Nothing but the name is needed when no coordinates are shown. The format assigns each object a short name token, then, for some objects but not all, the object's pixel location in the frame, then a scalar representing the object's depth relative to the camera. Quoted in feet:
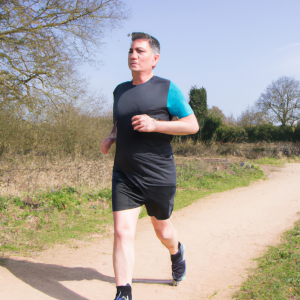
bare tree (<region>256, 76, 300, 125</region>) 109.19
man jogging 8.31
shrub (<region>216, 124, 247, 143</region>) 85.66
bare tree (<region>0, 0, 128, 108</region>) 31.86
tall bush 89.54
